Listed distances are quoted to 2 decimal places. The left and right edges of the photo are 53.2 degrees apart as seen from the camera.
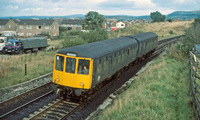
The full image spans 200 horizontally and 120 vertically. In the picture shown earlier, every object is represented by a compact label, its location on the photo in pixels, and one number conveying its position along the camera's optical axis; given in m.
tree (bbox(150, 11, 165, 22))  143.52
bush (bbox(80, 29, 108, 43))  29.46
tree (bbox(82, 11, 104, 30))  63.12
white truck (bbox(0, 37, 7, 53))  27.80
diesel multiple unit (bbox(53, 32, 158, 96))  10.38
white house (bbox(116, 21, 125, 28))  147.38
